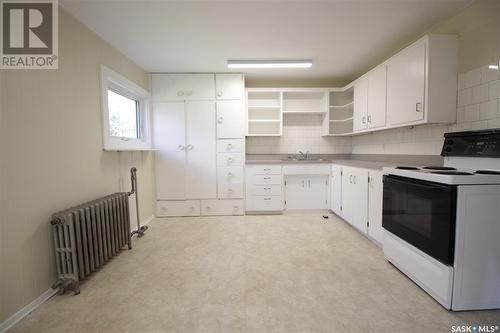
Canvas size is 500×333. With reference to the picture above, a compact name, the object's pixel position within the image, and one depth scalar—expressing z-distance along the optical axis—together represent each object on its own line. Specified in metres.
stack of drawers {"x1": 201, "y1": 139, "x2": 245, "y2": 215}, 3.74
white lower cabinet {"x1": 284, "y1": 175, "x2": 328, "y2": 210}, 3.82
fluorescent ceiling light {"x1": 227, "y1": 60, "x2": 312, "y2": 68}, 3.13
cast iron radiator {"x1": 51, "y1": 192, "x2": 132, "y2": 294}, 1.71
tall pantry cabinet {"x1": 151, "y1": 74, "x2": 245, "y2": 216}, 3.66
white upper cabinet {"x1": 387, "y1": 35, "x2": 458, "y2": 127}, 2.08
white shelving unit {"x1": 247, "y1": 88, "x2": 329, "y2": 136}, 4.08
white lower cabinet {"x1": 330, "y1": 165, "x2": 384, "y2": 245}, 2.47
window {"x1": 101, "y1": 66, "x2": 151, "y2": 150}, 2.49
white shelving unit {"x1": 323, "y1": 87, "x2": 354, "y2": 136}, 4.16
